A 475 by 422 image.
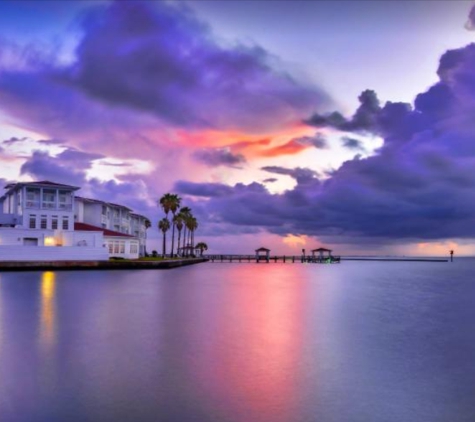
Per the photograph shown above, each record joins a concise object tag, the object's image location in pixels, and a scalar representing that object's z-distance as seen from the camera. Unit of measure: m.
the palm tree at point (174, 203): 92.56
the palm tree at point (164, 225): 102.70
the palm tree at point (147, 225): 108.94
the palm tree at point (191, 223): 116.44
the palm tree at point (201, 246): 161.88
